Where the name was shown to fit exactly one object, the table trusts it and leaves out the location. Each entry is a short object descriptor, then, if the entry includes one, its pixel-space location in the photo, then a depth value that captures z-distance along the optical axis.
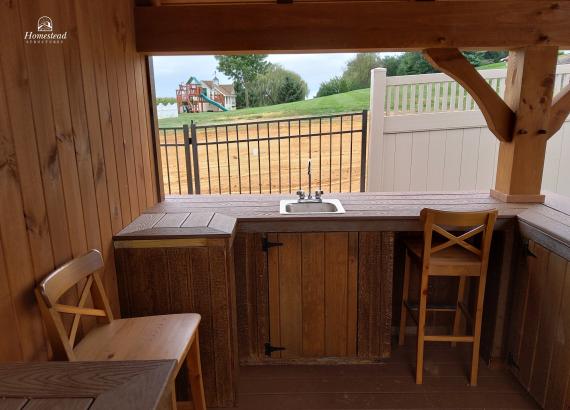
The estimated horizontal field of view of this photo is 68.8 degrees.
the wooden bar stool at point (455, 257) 2.13
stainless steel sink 2.65
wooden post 2.51
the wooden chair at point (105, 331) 1.40
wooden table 0.90
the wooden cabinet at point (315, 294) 2.43
